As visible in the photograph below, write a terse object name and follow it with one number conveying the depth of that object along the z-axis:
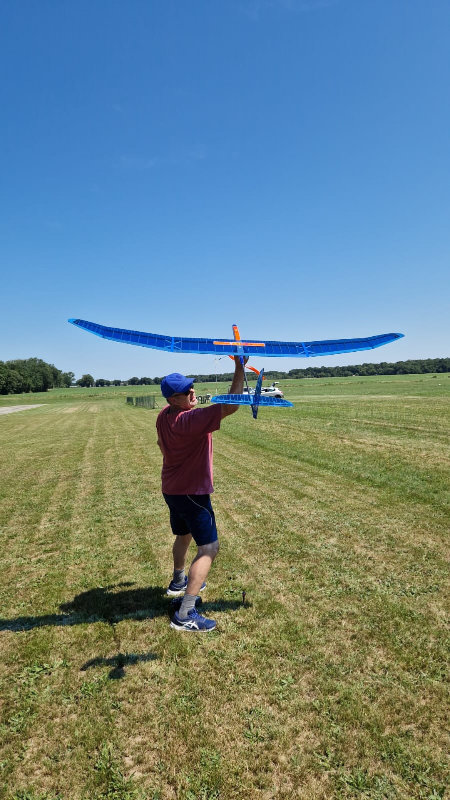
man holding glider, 4.07
